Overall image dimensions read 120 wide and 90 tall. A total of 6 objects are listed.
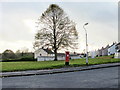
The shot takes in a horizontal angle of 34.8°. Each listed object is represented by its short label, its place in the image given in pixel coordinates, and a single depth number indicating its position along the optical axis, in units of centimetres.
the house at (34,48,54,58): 9238
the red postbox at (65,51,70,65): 2420
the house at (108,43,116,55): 10910
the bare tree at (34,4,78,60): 4481
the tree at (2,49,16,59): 7425
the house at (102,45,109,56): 12662
